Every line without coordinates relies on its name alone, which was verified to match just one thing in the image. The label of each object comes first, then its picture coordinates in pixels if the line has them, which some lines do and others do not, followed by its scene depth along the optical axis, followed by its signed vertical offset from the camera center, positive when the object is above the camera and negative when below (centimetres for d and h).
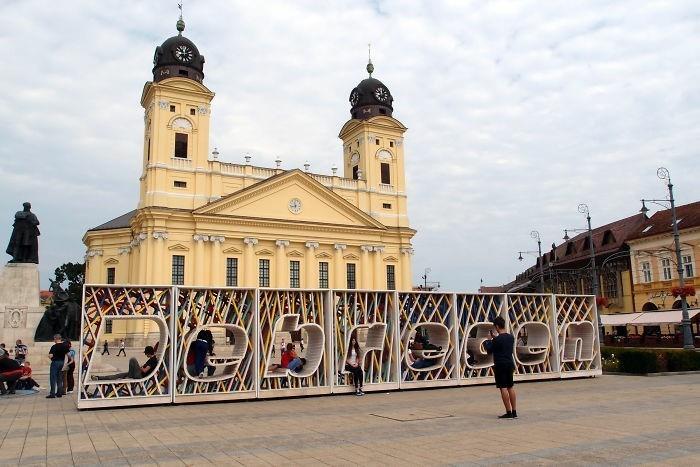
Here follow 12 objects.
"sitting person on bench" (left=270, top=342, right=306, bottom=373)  1495 -98
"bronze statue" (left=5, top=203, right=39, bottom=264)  2288 +353
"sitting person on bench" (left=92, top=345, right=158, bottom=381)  1322 -100
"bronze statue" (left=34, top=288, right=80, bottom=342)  2164 +34
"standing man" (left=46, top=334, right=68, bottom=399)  1475 -96
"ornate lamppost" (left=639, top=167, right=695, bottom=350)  2398 +50
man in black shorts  1039 -80
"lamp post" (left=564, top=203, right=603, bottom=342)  3228 +507
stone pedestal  2166 +98
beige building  4325 +467
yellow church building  4497 +858
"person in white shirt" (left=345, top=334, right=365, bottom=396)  1489 -121
